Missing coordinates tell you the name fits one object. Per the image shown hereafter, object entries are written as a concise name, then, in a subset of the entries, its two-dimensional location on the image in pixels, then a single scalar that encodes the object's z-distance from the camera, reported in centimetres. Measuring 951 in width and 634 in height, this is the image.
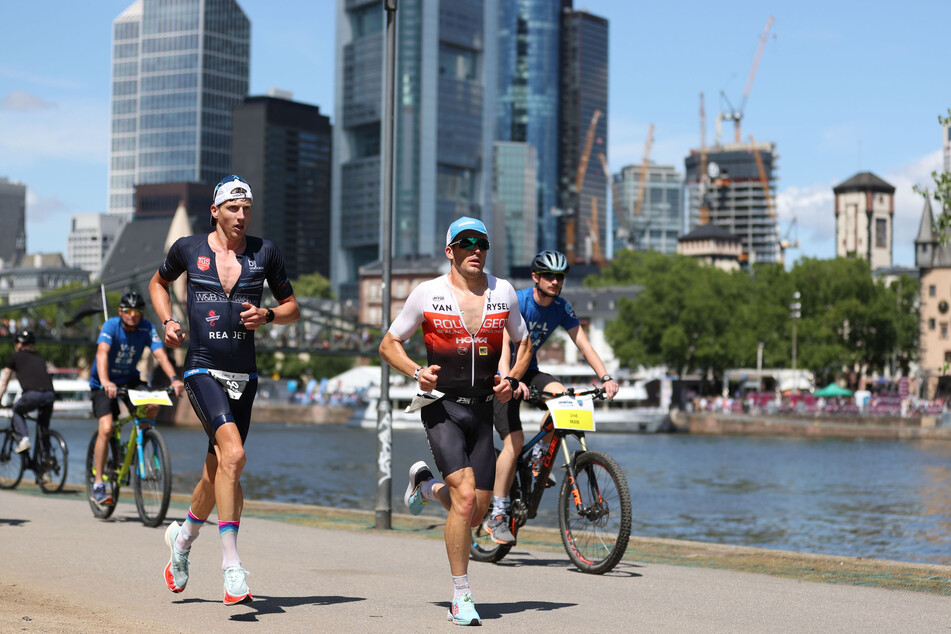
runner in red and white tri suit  694
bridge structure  9925
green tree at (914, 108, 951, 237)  2661
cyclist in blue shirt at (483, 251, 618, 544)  937
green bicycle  1163
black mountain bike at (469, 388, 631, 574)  883
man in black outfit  1580
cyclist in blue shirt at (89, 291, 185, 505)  1224
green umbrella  8575
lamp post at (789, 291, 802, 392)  8912
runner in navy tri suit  716
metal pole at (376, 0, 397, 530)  1280
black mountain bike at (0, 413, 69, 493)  1571
